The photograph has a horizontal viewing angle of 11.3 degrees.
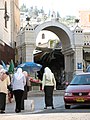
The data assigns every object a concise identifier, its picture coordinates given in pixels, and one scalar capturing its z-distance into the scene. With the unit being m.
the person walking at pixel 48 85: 19.11
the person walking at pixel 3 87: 16.89
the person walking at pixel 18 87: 17.31
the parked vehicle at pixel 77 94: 19.59
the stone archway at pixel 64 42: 38.61
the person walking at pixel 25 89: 18.44
